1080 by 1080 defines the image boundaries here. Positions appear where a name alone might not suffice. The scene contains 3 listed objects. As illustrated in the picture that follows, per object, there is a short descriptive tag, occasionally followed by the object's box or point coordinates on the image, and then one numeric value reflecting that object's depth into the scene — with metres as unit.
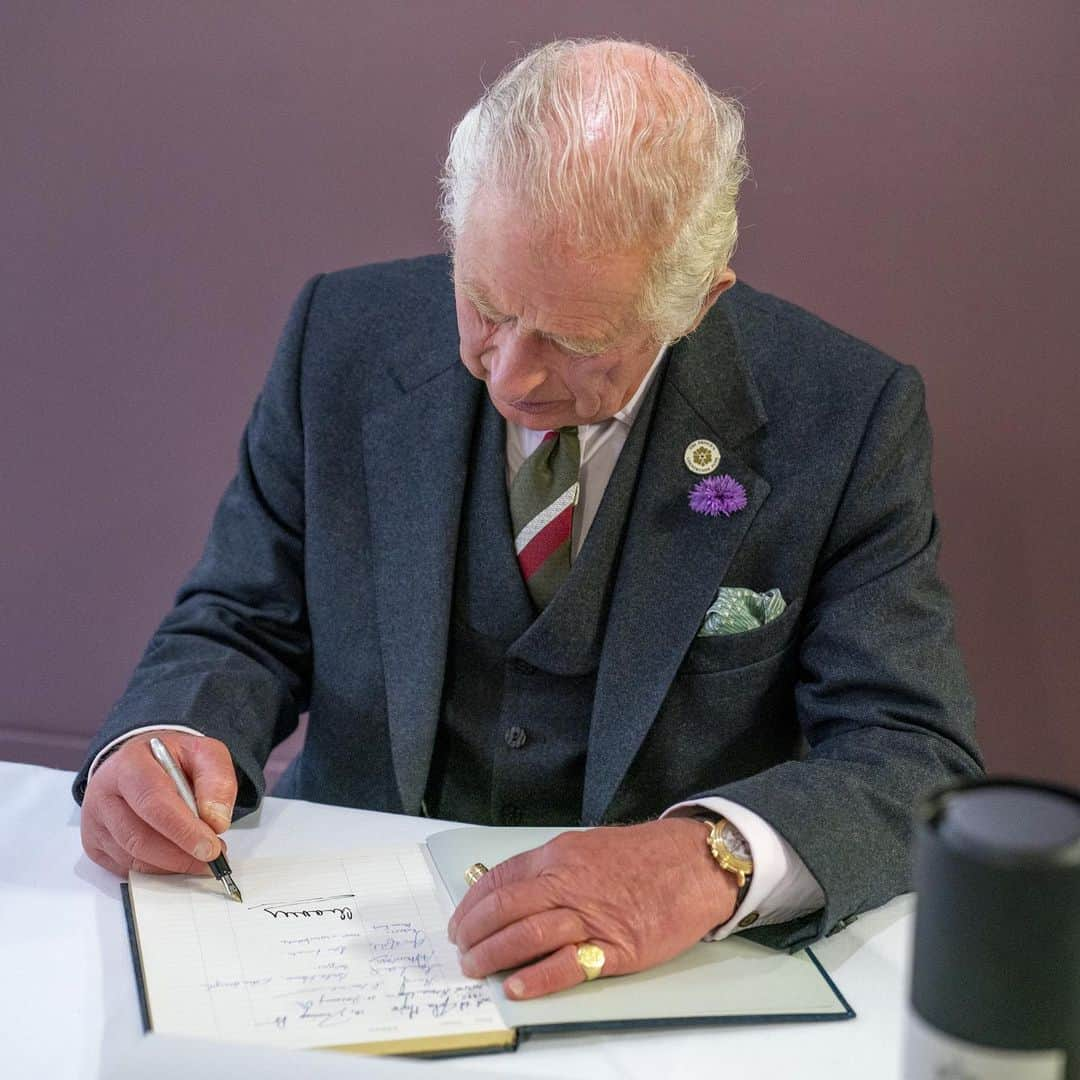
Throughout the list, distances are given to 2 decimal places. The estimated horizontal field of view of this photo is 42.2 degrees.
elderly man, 1.38
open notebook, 1.10
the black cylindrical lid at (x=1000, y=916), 0.63
